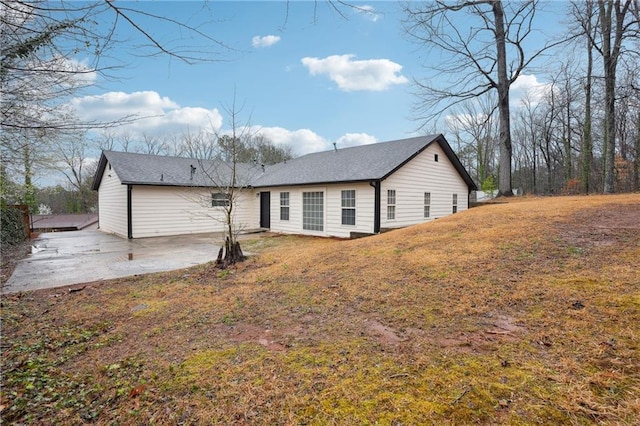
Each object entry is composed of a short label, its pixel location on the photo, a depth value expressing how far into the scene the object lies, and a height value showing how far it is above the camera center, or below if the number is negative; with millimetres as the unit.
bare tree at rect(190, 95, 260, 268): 7046 +1200
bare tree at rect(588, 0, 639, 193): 12289 +6072
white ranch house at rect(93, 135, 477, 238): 11617 +507
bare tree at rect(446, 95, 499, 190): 27766 +6079
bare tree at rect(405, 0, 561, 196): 13953 +7207
